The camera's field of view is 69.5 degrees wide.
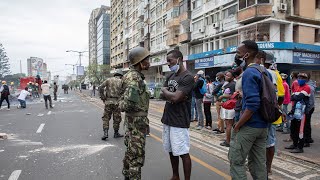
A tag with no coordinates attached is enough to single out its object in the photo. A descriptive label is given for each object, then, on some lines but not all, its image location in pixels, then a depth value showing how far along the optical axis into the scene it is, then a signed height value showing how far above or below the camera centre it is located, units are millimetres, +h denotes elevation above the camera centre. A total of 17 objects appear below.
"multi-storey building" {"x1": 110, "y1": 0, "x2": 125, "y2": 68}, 57511 +12956
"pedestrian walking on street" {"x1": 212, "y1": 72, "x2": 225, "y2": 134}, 6393 -332
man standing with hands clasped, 3105 -381
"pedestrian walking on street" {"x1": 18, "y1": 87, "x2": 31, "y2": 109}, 15070 -928
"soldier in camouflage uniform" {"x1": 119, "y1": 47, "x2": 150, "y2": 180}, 3076 -446
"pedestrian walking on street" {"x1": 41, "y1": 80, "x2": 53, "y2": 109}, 13880 -390
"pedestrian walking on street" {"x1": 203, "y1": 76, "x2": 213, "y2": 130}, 7652 -815
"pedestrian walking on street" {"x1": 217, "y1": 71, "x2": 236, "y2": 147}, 5292 -583
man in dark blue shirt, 2538 -547
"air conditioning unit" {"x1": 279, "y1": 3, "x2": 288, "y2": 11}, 18660 +6074
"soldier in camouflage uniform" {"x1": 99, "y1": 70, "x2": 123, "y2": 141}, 6258 -461
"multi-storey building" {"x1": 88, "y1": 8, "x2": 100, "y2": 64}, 104107 +24188
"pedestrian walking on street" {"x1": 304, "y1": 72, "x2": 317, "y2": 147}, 5189 -712
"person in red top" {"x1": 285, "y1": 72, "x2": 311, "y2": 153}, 4944 -602
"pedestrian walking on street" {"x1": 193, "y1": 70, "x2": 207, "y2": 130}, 7379 -343
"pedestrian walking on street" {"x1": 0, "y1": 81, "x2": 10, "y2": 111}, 14213 -494
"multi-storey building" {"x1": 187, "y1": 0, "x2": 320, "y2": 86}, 18539 +4588
